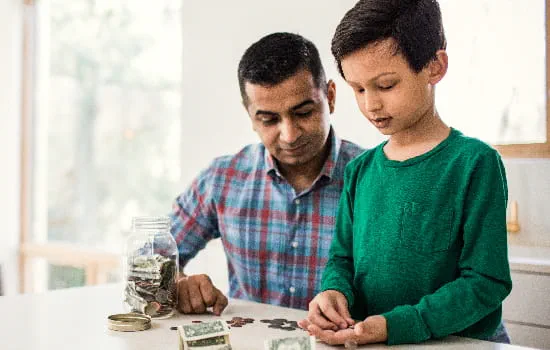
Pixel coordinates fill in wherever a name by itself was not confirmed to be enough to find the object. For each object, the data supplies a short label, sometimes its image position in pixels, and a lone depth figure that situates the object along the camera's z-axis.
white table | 1.34
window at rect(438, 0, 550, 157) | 2.72
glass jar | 1.55
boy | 1.32
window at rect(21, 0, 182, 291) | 4.27
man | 1.89
